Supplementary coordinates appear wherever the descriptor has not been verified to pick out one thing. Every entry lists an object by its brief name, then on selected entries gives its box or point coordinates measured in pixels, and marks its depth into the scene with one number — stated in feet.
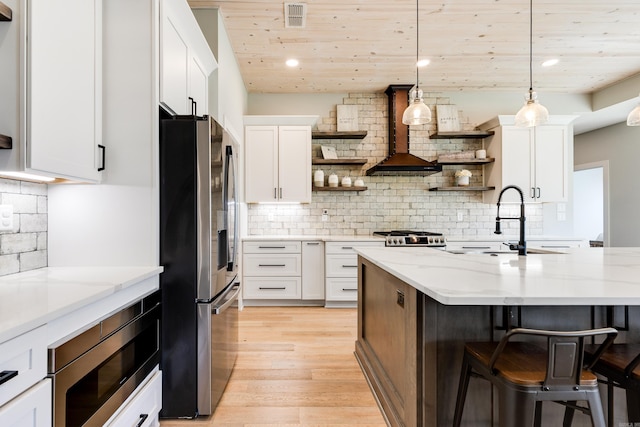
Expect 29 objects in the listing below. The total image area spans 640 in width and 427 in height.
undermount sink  10.21
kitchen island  3.82
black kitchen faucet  6.68
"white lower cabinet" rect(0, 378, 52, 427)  2.77
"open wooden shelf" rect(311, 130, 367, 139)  14.43
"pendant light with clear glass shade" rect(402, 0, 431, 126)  8.43
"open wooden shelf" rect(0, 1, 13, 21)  3.72
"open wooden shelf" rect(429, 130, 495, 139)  14.70
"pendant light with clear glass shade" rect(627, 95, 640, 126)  8.74
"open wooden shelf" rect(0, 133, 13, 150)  3.80
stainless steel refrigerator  5.89
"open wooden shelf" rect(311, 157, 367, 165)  14.46
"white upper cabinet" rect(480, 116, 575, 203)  14.10
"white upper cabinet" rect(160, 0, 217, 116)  6.15
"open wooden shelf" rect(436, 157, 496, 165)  14.64
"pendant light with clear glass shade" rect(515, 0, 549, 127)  8.54
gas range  12.73
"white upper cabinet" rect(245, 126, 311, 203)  14.07
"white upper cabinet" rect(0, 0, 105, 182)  3.95
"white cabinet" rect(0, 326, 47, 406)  2.77
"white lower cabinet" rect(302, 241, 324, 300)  13.39
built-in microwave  3.48
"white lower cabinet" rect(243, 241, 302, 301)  13.34
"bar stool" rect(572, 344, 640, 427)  3.83
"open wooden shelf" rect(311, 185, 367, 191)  14.56
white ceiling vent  9.05
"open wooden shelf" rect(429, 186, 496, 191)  14.64
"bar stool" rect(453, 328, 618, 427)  3.48
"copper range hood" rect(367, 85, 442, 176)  14.12
